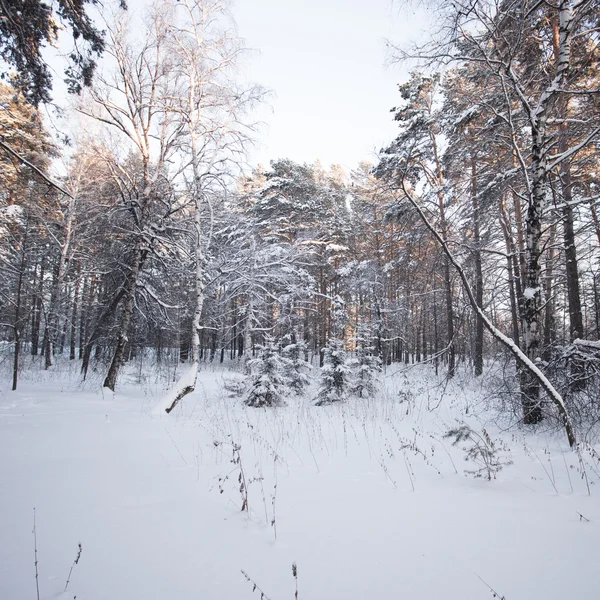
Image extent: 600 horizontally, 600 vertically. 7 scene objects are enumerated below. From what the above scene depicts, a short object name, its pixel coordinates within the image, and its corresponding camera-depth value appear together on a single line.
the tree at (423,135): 12.54
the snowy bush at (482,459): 3.09
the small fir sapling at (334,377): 8.47
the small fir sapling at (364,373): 8.83
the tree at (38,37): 4.21
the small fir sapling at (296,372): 10.09
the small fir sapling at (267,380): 8.17
